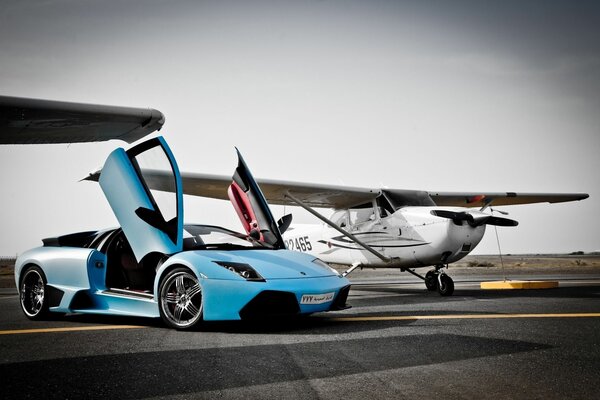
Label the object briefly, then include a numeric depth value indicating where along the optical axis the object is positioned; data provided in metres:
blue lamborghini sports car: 5.73
